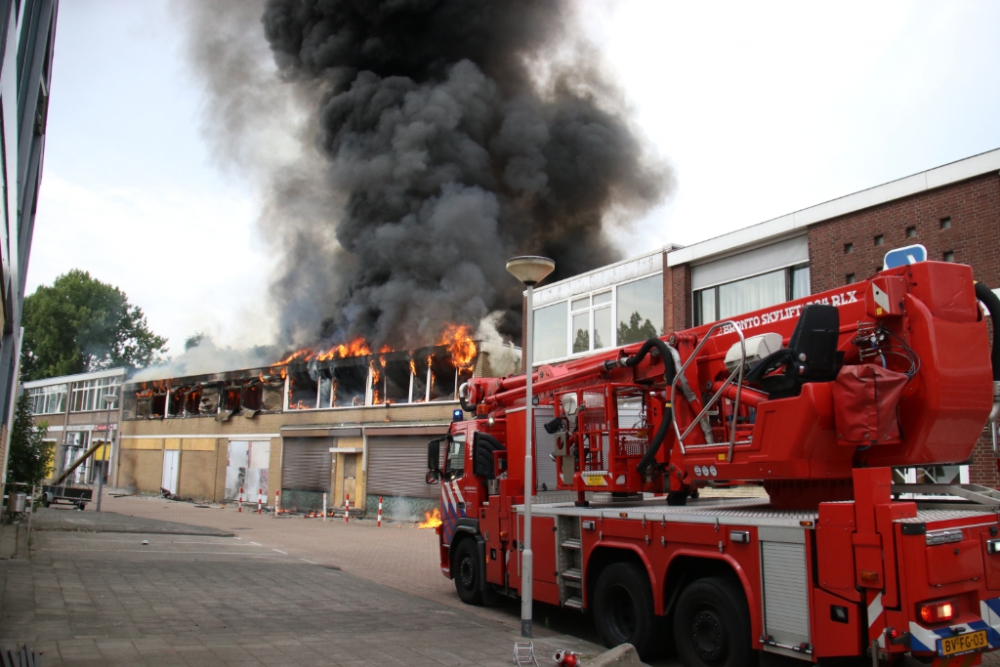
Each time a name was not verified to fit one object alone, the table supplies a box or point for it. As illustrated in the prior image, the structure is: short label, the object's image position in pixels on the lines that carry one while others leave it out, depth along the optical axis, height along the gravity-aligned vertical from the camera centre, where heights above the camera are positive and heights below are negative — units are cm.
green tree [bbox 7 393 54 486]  1855 -3
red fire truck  497 -22
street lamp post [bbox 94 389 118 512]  2398 +182
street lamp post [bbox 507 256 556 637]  772 +87
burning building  2284 +113
